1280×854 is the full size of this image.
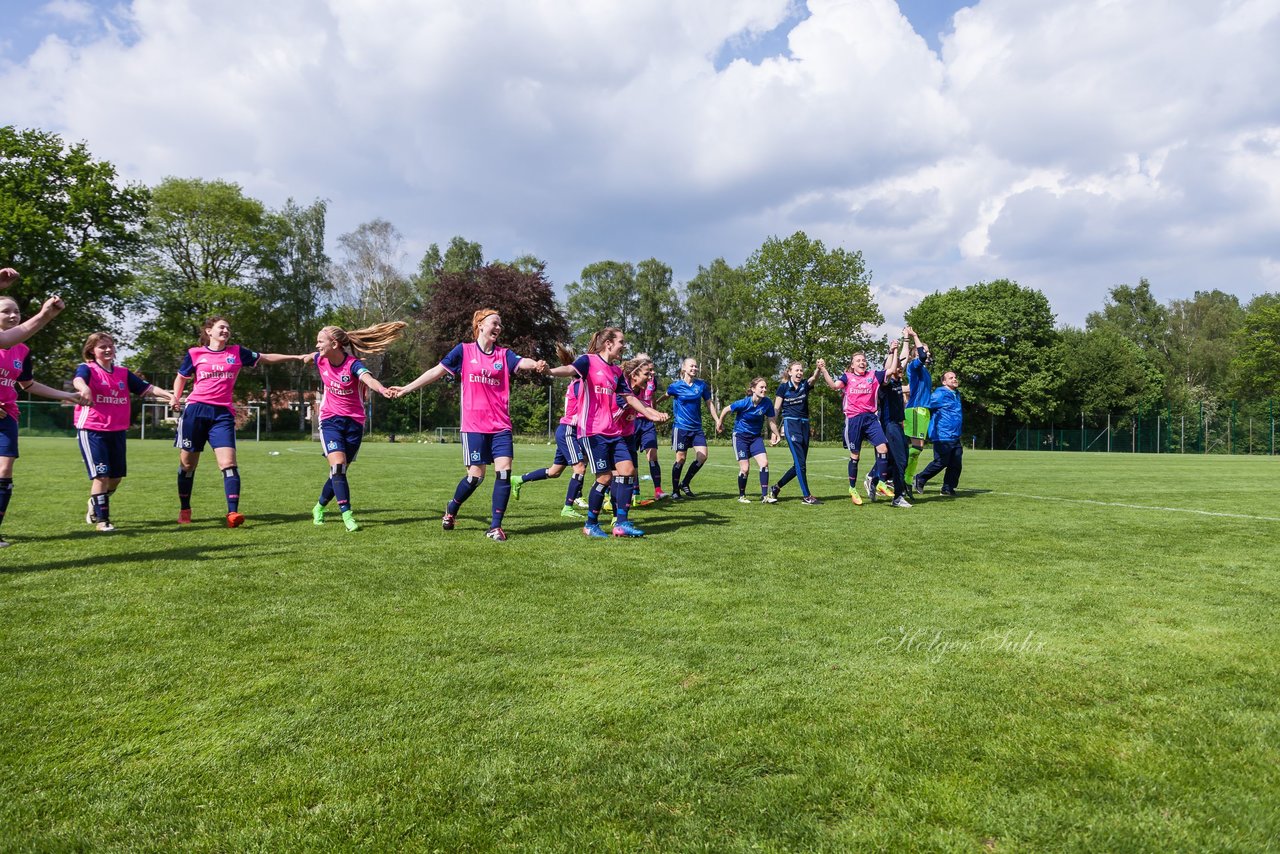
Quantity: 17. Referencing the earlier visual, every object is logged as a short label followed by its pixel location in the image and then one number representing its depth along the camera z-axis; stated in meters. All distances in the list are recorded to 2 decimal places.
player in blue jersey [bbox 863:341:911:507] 10.68
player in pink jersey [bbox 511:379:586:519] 8.74
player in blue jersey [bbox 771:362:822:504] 10.83
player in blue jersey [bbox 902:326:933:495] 11.56
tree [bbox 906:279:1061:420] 52.78
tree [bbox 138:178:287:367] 45.34
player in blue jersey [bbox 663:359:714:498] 11.09
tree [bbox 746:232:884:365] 51.69
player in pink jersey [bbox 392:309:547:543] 7.09
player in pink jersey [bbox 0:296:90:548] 6.48
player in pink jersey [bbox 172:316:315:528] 7.91
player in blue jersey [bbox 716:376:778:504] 11.17
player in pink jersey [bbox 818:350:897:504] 10.71
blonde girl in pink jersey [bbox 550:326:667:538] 7.57
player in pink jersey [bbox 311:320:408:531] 7.82
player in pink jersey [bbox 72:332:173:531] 7.54
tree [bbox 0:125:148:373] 34.03
